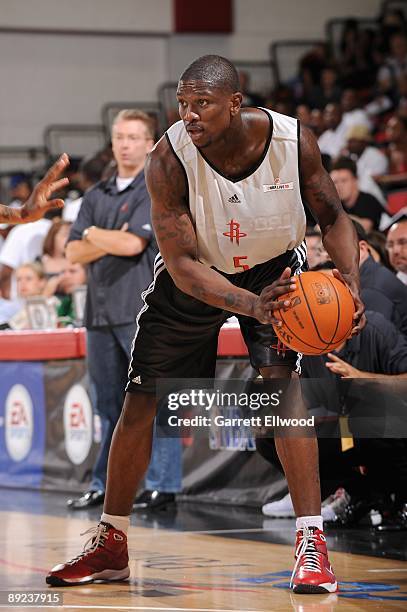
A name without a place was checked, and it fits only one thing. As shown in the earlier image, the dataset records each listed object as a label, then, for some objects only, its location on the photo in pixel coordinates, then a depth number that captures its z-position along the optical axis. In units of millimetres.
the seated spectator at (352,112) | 27186
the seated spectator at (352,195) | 15870
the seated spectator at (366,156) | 23095
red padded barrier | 13938
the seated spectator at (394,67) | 28640
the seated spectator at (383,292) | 10822
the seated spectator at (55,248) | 17658
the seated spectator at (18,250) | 19124
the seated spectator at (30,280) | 17444
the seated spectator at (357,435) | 9770
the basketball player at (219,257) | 7286
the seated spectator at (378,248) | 12098
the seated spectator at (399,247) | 11866
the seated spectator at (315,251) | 11960
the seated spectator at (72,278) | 16604
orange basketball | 6889
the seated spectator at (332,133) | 26279
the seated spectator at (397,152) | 22281
